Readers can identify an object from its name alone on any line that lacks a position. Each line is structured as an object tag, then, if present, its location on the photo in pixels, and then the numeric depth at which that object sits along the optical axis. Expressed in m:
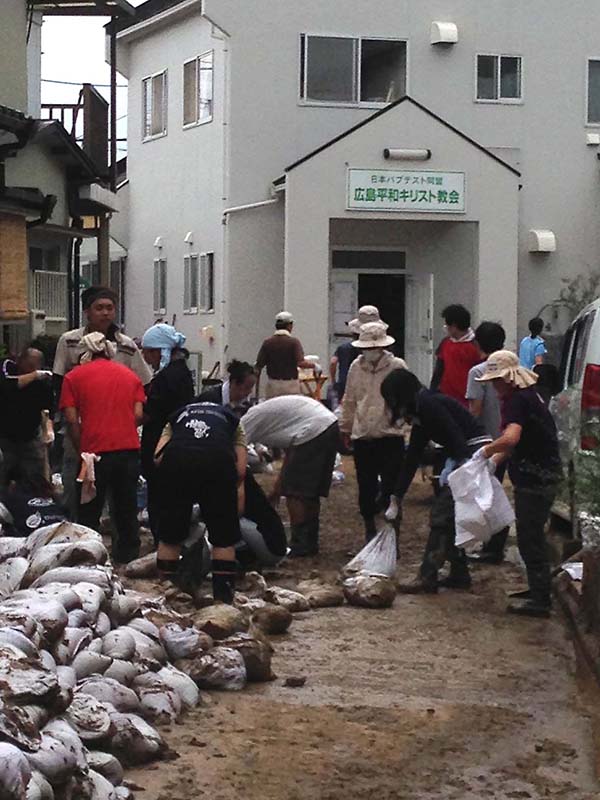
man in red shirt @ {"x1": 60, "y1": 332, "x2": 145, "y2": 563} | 11.59
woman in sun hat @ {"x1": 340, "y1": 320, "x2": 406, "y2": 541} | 12.87
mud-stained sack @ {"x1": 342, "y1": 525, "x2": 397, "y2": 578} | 11.63
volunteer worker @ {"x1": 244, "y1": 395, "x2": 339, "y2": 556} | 12.95
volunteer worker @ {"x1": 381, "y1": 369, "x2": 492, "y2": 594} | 11.34
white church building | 26.88
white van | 12.25
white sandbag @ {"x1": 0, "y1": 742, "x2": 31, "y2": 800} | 5.60
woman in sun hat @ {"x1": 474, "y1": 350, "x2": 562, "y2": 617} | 10.62
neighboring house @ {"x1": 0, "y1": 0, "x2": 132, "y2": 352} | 20.27
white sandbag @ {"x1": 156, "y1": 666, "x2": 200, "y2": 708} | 8.07
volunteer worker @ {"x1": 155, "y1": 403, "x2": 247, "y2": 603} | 9.96
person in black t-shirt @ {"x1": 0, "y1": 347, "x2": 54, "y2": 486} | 13.49
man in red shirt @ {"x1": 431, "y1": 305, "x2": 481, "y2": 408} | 14.70
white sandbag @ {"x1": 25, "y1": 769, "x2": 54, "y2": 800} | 5.77
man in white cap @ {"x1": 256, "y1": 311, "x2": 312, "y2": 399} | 19.06
